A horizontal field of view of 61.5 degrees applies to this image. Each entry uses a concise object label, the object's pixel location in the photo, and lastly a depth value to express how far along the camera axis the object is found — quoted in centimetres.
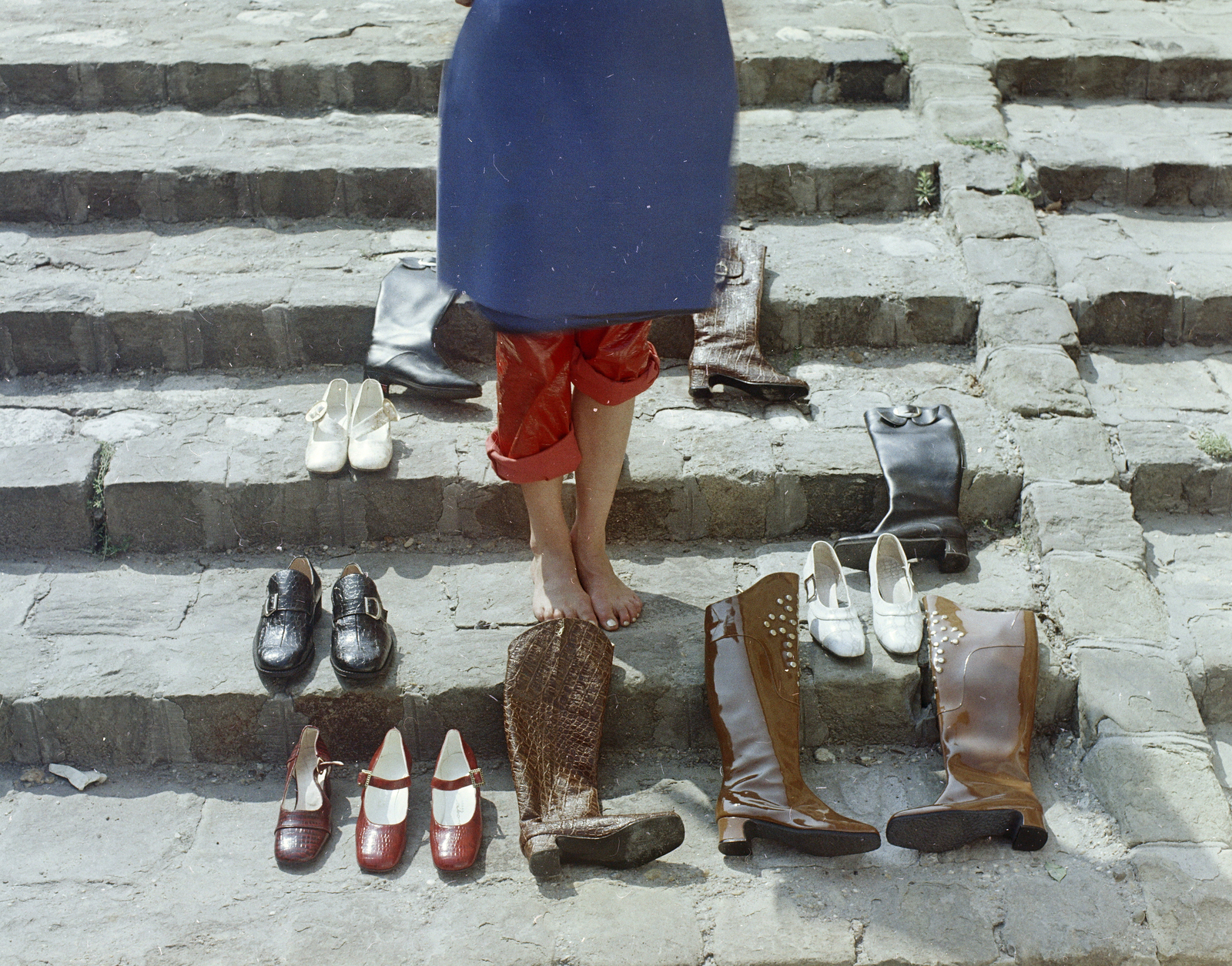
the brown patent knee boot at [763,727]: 224
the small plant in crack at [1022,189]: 392
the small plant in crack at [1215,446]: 314
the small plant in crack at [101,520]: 294
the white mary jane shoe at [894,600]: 263
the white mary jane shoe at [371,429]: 294
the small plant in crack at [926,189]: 402
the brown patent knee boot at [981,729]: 225
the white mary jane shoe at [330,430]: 294
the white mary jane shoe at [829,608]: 262
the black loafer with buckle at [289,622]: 252
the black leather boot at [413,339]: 320
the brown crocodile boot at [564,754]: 220
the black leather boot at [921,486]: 287
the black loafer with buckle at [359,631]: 251
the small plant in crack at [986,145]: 408
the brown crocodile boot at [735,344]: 327
